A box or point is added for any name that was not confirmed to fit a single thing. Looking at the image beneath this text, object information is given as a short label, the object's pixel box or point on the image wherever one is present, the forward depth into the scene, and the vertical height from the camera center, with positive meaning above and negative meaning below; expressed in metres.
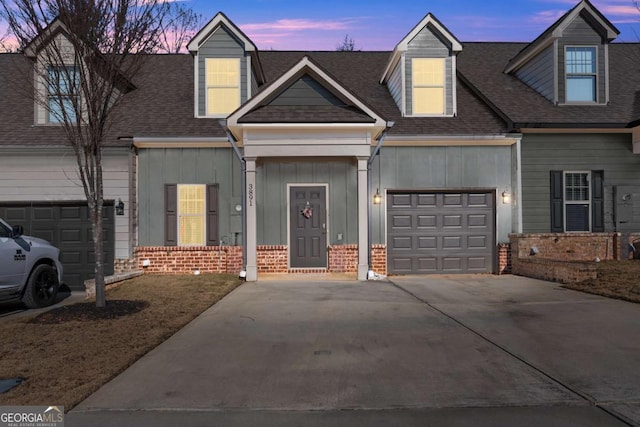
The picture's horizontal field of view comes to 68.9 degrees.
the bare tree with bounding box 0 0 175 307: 6.86 +2.58
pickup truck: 7.87 -0.88
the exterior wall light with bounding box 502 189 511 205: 12.37 +0.60
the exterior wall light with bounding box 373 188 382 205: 12.33 +0.58
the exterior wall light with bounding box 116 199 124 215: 11.72 +0.32
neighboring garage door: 11.55 -0.19
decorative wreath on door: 12.23 +0.21
